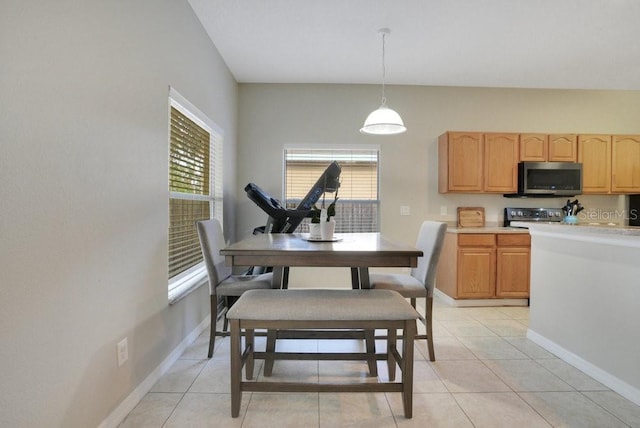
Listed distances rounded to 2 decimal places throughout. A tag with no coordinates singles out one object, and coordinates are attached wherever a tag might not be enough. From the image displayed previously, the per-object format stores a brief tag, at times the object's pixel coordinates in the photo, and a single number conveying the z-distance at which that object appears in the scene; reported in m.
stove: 4.01
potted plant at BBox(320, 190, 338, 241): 2.20
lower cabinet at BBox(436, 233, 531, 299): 3.54
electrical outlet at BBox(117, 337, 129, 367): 1.60
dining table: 1.67
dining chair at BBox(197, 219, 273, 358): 2.22
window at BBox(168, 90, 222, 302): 2.37
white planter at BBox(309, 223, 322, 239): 2.26
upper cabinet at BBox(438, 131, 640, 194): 3.80
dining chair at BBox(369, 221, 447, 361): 2.21
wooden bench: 1.54
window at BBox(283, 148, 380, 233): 4.11
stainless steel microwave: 3.75
